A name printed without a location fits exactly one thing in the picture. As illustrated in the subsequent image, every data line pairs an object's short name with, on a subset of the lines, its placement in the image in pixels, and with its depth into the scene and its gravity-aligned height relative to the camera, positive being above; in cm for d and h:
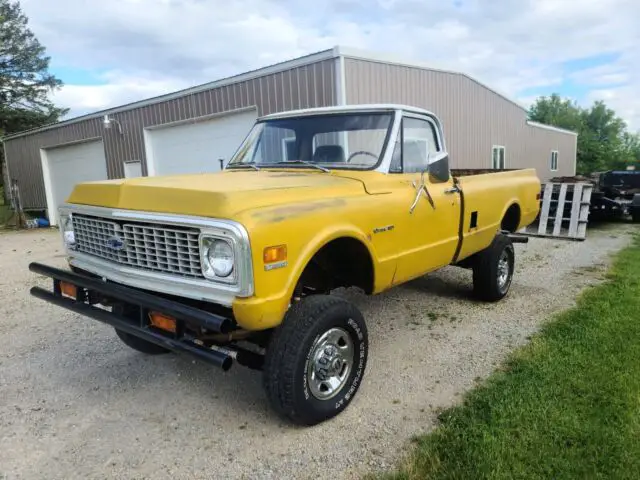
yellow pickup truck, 264 -61
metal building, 953 +71
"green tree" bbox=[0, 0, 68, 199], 2755 +433
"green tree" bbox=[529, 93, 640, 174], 4684 +132
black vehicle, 1227 -156
